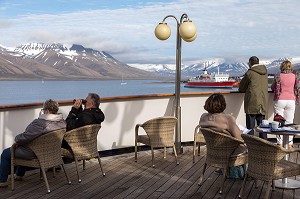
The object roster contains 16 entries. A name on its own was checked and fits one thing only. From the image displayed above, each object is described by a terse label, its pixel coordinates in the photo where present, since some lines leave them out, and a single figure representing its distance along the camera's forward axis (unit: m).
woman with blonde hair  6.11
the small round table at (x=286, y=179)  4.17
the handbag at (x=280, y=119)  4.55
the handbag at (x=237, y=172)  4.69
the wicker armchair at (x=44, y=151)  4.17
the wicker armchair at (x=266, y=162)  3.52
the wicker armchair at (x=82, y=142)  4.58
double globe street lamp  5.82
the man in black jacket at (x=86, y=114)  4.83
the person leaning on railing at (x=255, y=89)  6.11
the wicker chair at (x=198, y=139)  5.62
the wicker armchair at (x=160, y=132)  5.38
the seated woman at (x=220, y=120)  4.18
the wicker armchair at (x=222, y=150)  4.07
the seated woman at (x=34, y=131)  4.14
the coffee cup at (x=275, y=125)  4.32
